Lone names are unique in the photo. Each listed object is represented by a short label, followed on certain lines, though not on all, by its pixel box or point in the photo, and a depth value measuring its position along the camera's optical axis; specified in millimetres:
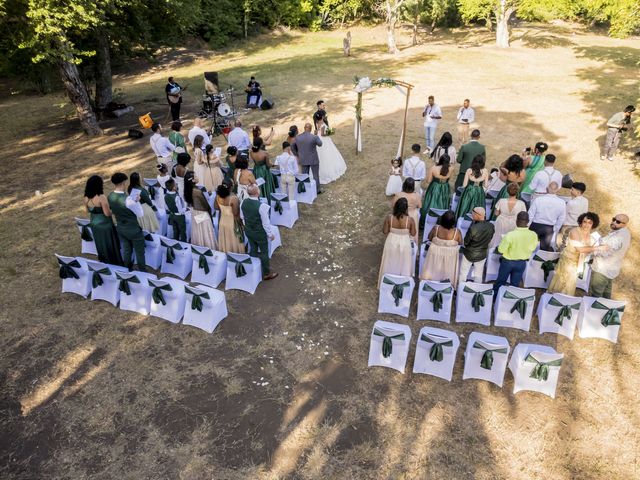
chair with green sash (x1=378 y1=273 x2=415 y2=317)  7273
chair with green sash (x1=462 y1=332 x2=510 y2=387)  6062
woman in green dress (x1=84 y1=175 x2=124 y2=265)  7793
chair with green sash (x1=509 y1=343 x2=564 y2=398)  5902
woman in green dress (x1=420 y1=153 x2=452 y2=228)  9133
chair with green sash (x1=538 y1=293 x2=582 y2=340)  6871
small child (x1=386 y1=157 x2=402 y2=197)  11004
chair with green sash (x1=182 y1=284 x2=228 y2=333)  7164
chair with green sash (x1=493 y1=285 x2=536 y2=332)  7000
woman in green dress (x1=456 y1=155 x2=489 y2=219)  8556
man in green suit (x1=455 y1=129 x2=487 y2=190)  10194
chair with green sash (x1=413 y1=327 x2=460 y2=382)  6133
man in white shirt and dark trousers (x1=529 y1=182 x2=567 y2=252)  7930
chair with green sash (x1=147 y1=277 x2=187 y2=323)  7332
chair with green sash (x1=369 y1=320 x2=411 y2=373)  6262
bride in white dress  12242
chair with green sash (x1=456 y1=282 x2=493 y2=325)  7137
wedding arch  12109
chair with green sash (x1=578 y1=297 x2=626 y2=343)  6773
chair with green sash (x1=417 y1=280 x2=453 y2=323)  7104
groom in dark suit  10789
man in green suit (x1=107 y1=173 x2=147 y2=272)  7598
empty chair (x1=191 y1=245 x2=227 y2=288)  8102
